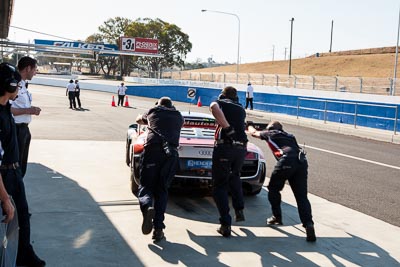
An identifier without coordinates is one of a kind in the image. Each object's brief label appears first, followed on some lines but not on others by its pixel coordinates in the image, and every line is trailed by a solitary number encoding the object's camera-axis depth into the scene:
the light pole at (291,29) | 70.69
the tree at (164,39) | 94.00
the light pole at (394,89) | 30.98
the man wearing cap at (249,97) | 30.02
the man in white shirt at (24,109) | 5.79
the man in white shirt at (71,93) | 26.00
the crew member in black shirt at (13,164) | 3.92
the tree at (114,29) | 98.75
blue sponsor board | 35.89
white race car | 6.93
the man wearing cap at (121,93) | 29.88
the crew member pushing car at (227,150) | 5.79
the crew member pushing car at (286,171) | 5.86
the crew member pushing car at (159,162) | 5.56
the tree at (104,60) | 100.75
